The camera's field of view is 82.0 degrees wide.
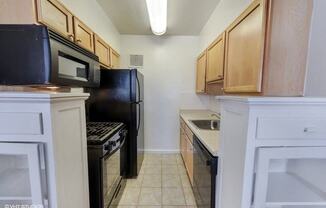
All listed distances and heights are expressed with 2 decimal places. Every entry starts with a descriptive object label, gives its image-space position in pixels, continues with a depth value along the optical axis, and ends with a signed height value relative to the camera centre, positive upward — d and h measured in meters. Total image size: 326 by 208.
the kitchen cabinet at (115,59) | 3.22 +0.52
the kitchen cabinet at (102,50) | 2.42 +0.53
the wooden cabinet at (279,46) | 1.15 +0.28
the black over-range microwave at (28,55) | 0.93 +0.16
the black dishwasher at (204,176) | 1.45 -0.78
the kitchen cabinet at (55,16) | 1.25 +0.54
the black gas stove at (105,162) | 1.60 -0.71
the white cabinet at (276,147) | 0.87 -0.28
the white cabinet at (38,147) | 0.84 -0.29
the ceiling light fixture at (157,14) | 2.01 +0.92
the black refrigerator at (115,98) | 2.69 -0.15
